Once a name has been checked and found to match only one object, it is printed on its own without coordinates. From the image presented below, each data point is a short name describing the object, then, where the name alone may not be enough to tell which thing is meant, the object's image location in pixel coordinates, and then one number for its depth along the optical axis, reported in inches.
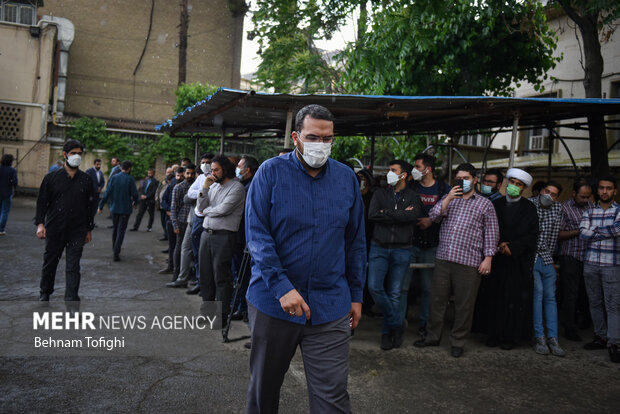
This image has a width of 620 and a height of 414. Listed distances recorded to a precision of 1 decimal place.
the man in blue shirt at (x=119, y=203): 407.5
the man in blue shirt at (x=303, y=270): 111.7
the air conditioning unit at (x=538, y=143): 615.3
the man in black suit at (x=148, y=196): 549.6
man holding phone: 226.5
